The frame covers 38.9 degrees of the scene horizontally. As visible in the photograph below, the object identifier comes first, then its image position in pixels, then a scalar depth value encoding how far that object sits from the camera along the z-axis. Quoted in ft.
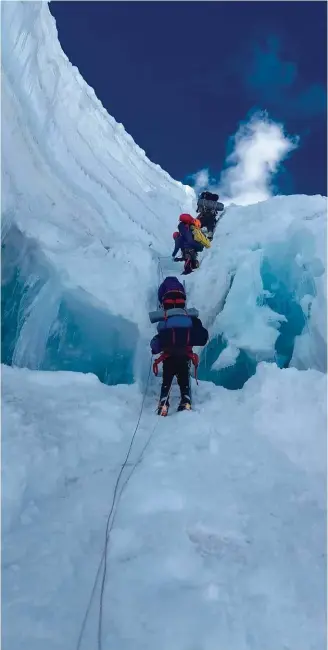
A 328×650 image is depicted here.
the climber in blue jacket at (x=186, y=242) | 30.30
